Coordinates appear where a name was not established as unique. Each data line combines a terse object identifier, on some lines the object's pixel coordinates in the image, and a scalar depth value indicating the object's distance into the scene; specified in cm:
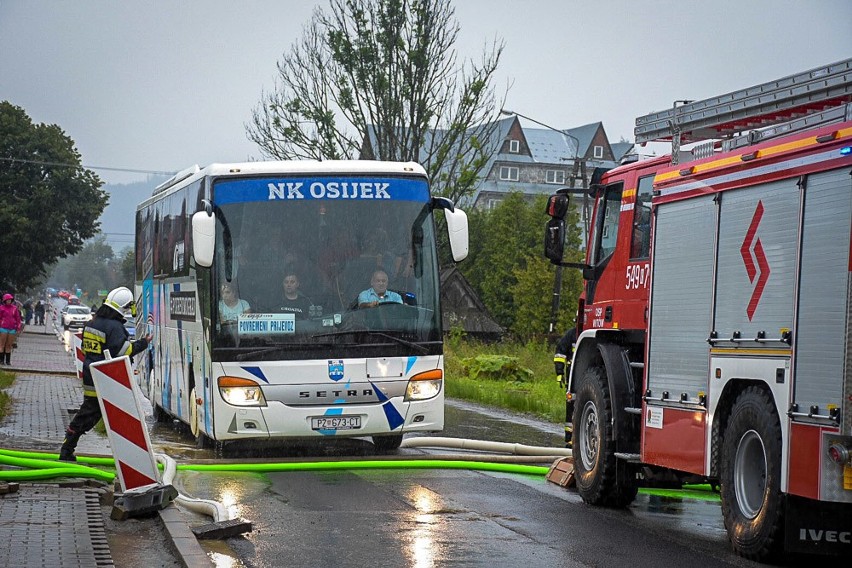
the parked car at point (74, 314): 7772
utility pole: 4191
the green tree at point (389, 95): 3931
